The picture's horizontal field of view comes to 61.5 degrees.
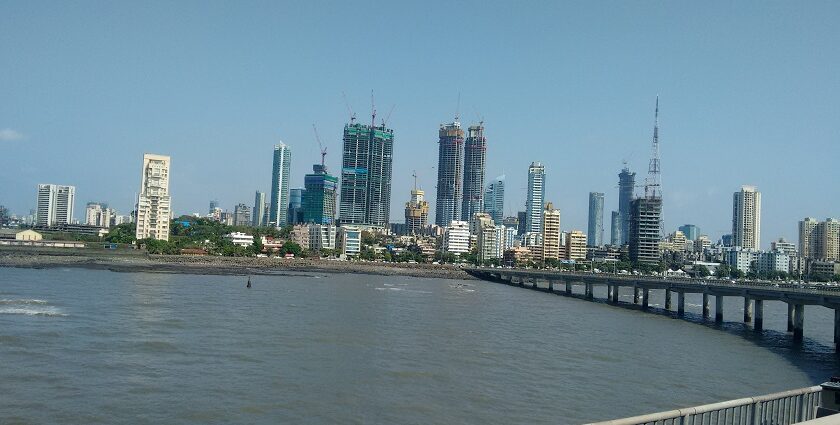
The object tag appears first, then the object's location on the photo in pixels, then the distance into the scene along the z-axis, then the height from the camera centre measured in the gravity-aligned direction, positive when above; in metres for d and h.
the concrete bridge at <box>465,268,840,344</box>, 49.78 -3.18
